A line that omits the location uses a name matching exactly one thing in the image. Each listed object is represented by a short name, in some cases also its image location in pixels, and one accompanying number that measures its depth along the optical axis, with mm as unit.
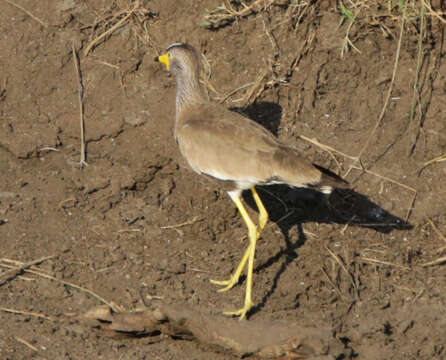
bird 9930
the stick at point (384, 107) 12109
